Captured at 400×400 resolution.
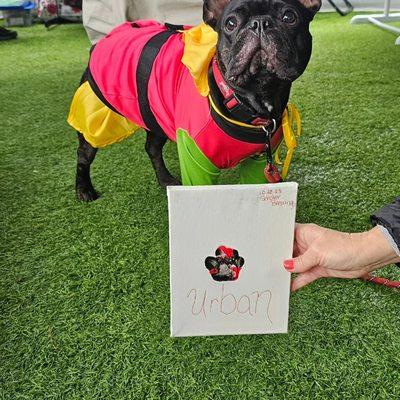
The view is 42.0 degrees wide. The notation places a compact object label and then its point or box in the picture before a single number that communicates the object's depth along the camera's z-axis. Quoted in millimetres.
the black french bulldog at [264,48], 1084
